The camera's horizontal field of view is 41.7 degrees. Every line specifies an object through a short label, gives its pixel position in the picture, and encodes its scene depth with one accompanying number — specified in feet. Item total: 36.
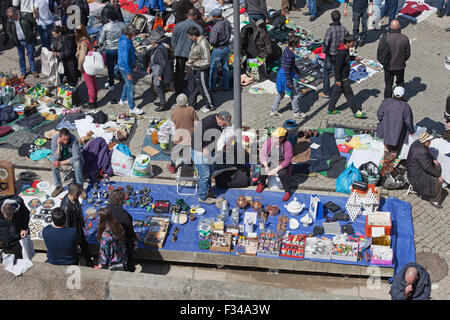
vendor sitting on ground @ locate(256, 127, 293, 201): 34.63
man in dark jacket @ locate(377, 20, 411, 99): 41.73
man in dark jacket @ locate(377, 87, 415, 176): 36.83
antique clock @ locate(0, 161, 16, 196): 36.14
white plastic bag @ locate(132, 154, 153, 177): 37.37
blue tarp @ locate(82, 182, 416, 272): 32.14
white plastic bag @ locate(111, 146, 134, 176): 37.76
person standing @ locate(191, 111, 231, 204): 33.73
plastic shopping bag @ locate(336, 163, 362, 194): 35.55
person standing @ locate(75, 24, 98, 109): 44.01
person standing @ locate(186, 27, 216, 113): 42.65
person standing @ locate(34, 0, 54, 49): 49.93
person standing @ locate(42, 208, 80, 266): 27.76
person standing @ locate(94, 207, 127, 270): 27.76
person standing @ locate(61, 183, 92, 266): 29.86
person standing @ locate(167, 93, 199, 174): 36.78
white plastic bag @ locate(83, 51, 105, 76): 43.57
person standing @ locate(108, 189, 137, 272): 28.99
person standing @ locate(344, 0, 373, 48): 50.96
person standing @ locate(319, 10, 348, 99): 42.63
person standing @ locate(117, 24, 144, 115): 42.39
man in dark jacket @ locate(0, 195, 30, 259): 29.27
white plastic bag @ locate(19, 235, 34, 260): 30.48
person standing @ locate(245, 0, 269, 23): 50.75
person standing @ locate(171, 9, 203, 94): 44.60
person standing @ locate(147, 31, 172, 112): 43.19
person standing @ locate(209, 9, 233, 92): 44.68
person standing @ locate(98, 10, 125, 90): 44.88
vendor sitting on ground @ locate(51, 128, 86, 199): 35.17
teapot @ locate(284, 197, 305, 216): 33.94
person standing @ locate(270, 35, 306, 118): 40.78
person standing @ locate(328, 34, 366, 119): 41.19
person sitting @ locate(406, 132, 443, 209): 34.47
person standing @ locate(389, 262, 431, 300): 26.17
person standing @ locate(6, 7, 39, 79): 48.75
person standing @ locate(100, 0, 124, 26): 50.24
